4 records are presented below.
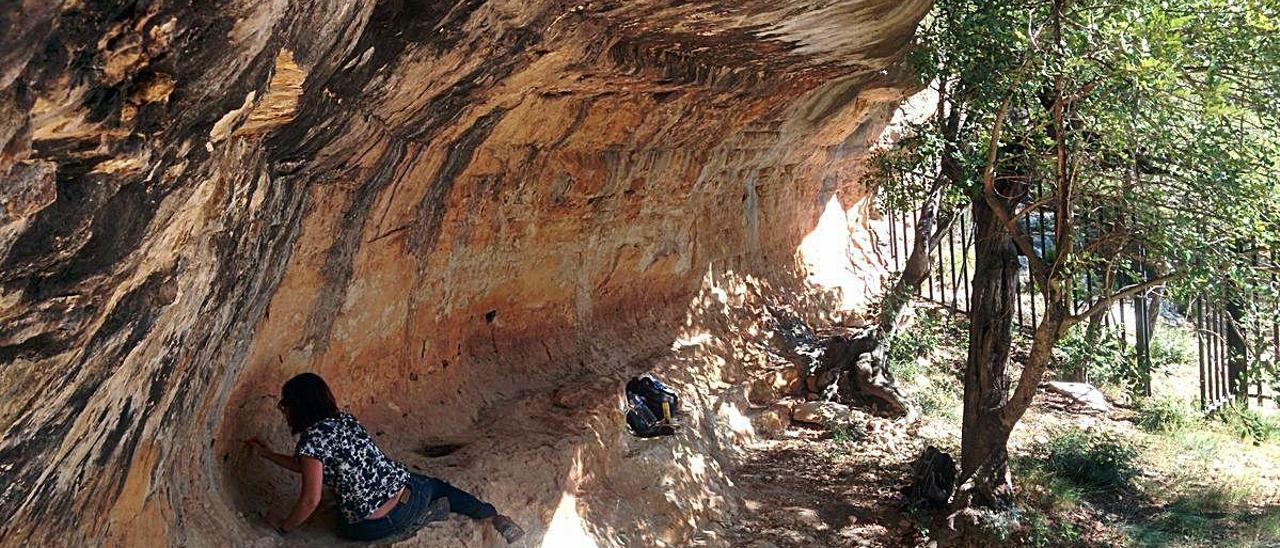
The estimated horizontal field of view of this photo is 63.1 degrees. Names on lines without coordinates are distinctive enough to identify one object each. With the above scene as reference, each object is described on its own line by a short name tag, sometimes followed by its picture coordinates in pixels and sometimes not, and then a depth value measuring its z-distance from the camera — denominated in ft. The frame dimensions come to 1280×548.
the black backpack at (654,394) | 22.50
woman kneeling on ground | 12.78
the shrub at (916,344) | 27.51
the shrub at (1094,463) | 23.79
